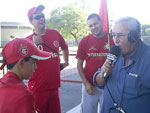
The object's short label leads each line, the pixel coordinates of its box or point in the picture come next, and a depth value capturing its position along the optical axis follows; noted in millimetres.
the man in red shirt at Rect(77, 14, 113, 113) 3285
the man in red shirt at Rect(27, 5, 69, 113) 3018
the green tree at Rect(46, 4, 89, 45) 28109
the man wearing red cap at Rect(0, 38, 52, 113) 1576
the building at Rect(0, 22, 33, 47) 41969
